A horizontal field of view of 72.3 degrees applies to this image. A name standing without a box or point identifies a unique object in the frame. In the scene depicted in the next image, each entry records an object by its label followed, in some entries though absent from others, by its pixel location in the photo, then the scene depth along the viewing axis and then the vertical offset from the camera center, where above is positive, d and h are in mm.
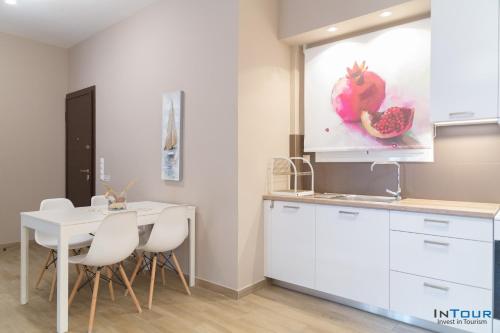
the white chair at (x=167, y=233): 2801 -580
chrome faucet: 2817 -213
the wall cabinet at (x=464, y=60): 2229 +710
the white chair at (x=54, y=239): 2967 -684
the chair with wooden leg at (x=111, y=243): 2379 -572
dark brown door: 4840 +258
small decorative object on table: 2928 -326
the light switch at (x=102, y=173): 4557 -127
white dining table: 2316 -472
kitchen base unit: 2139 -698
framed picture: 3459 +294
